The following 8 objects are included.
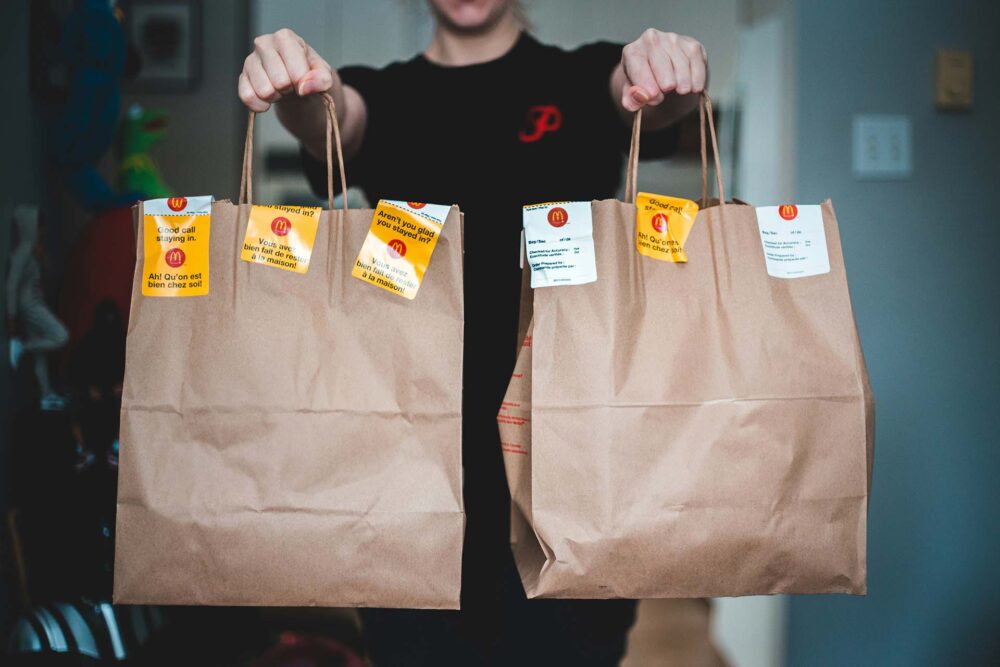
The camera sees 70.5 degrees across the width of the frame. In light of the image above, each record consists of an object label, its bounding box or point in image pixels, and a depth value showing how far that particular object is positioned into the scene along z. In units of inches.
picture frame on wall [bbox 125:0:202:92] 80.8
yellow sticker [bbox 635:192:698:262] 27.0
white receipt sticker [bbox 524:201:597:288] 26.6
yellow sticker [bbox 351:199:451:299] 26.5
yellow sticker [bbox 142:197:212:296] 26.7
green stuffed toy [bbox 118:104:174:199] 58.3
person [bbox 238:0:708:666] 33.4
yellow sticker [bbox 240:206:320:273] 26.6
